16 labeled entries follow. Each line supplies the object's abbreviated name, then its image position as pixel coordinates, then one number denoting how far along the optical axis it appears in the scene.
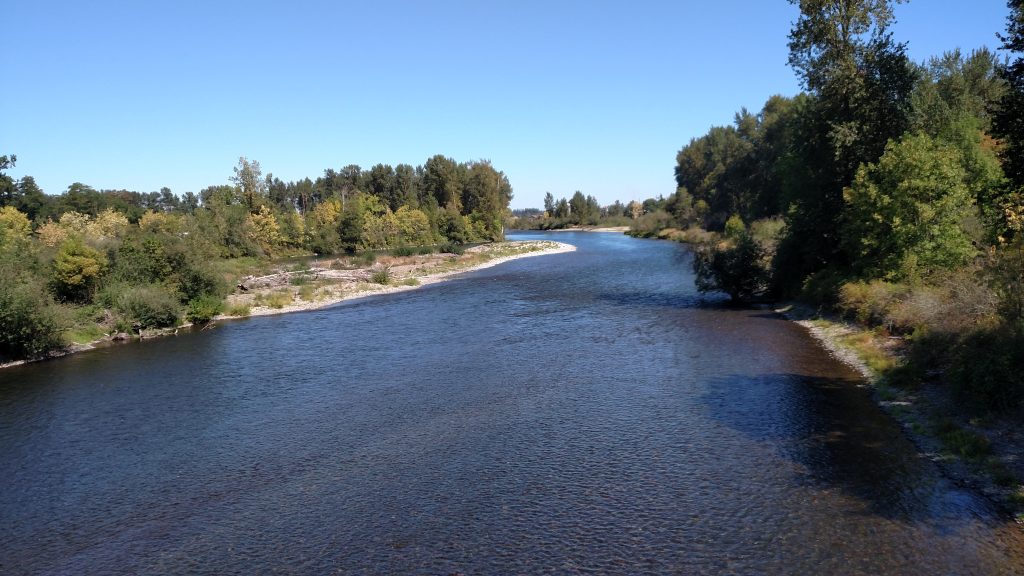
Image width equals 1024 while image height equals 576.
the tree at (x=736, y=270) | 40.19
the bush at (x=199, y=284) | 42.78
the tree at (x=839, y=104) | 33.50
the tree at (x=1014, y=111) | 15.97
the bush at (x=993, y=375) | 15.44
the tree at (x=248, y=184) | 98.75
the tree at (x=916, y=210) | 27.23
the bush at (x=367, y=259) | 71.96
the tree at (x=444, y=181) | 128.75
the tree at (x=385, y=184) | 134.88
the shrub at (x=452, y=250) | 85.88
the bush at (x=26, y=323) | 30.88
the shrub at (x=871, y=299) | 26.67
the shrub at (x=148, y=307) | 38.28
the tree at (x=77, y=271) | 37.91
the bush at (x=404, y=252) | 81.21
